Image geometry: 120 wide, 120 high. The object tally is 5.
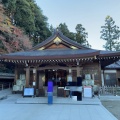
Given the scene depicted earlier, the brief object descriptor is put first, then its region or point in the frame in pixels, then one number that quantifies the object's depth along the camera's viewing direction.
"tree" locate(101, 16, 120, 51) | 42.28
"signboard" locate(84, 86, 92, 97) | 11.36
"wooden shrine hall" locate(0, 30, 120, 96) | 12.13
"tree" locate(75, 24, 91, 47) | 39.47
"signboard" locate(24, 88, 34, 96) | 11.64
